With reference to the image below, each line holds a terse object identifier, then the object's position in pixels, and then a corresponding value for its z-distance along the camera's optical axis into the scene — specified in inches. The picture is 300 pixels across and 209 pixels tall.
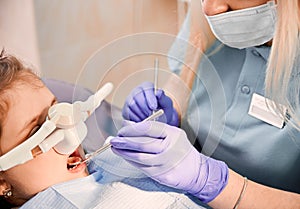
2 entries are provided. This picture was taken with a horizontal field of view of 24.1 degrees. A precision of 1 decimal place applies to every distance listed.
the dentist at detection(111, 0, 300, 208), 34.7
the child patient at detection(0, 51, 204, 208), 36.1
